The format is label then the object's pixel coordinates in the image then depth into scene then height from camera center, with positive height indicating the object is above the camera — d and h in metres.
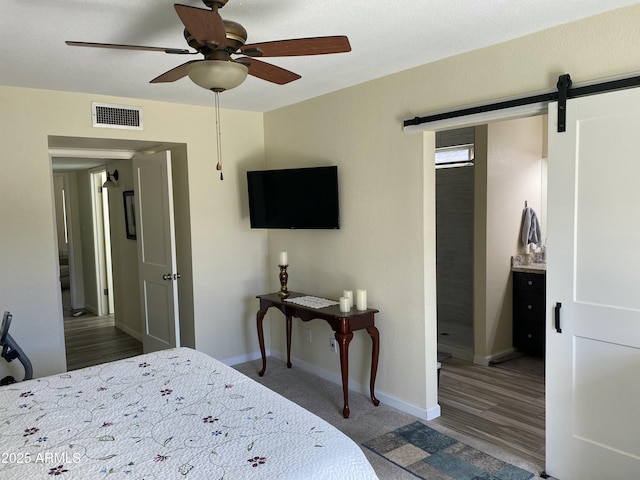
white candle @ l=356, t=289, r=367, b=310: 3.54 -0.68
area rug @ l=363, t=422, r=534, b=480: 2.62 -1.48
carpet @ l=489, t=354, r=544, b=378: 4.15 -1.46
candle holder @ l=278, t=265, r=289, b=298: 4.14 -0.60
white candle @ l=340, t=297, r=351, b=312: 3.48 -0.70
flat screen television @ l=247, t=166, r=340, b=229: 3.80 +0.10
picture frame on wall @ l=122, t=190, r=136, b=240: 5.25 +0.01
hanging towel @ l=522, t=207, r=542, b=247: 4.54 -0.22
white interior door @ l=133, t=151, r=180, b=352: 4.09 -0.34
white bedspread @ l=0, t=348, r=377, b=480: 1.53 -0.81
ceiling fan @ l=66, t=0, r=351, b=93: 1.84 +0.65
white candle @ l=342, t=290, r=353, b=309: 3.55 -0.65
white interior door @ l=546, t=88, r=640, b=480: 2.22 -0.43
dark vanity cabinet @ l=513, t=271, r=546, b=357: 4.36 -1.01
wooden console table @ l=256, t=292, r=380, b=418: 3.36 -0.84
